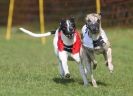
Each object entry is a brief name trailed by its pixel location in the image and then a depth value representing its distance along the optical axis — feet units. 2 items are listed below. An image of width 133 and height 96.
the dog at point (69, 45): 56.67
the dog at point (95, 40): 54.59
